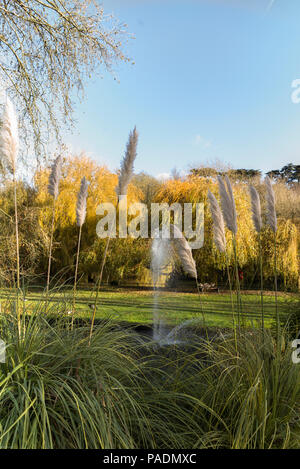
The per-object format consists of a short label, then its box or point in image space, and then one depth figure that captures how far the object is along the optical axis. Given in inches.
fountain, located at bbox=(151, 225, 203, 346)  285.4
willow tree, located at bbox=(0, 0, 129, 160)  252.8
